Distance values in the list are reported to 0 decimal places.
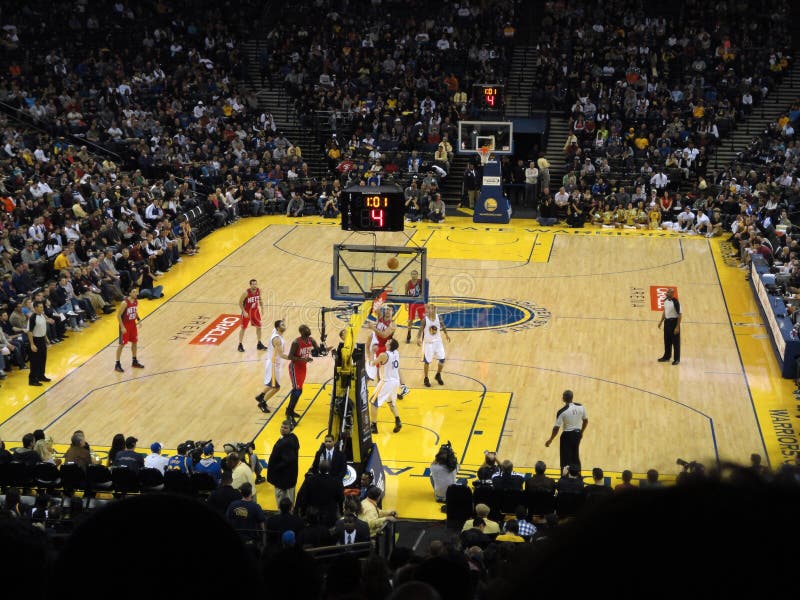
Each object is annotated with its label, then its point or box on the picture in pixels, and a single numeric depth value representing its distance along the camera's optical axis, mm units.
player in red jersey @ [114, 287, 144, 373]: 18953
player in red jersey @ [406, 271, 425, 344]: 19031
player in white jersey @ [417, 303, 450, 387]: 17953
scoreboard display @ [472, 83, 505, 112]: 33125
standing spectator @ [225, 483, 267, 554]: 11336
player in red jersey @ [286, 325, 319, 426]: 16558
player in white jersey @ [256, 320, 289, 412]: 16969
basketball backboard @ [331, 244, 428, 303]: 16281
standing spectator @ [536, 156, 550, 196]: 34953
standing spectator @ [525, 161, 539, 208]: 35375
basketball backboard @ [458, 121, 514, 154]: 33562
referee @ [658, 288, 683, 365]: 19078
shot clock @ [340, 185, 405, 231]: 16578
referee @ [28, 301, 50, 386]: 18266
